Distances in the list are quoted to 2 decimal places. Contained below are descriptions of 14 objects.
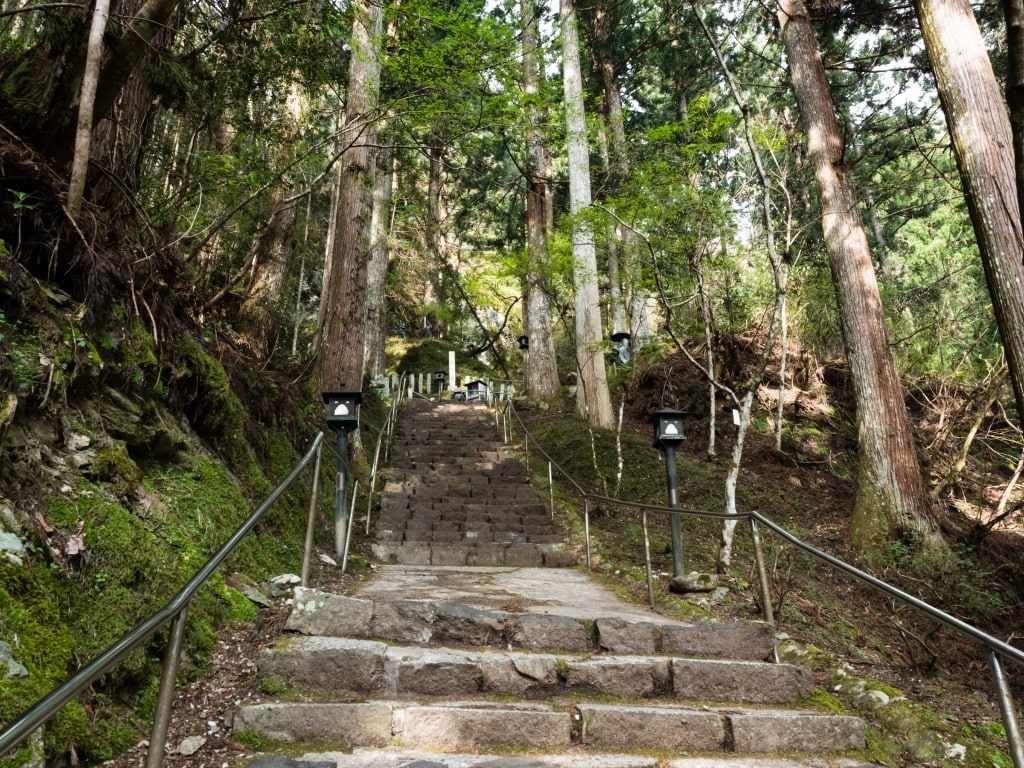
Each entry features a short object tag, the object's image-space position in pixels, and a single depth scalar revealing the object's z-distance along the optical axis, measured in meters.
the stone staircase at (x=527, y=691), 2.66
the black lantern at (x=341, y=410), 5.55
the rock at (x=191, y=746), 2.39
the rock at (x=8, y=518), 2.31
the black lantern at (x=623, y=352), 14.33
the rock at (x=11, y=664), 1.94
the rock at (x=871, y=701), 3.22
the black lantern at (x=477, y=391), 19.45
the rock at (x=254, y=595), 3.68
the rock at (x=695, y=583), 4.79
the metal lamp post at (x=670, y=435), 5.18
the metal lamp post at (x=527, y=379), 13.67
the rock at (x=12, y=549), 2.21
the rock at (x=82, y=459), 2.97
